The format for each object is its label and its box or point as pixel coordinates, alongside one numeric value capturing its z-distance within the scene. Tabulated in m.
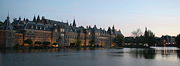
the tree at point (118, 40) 111.12
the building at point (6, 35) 58.36
